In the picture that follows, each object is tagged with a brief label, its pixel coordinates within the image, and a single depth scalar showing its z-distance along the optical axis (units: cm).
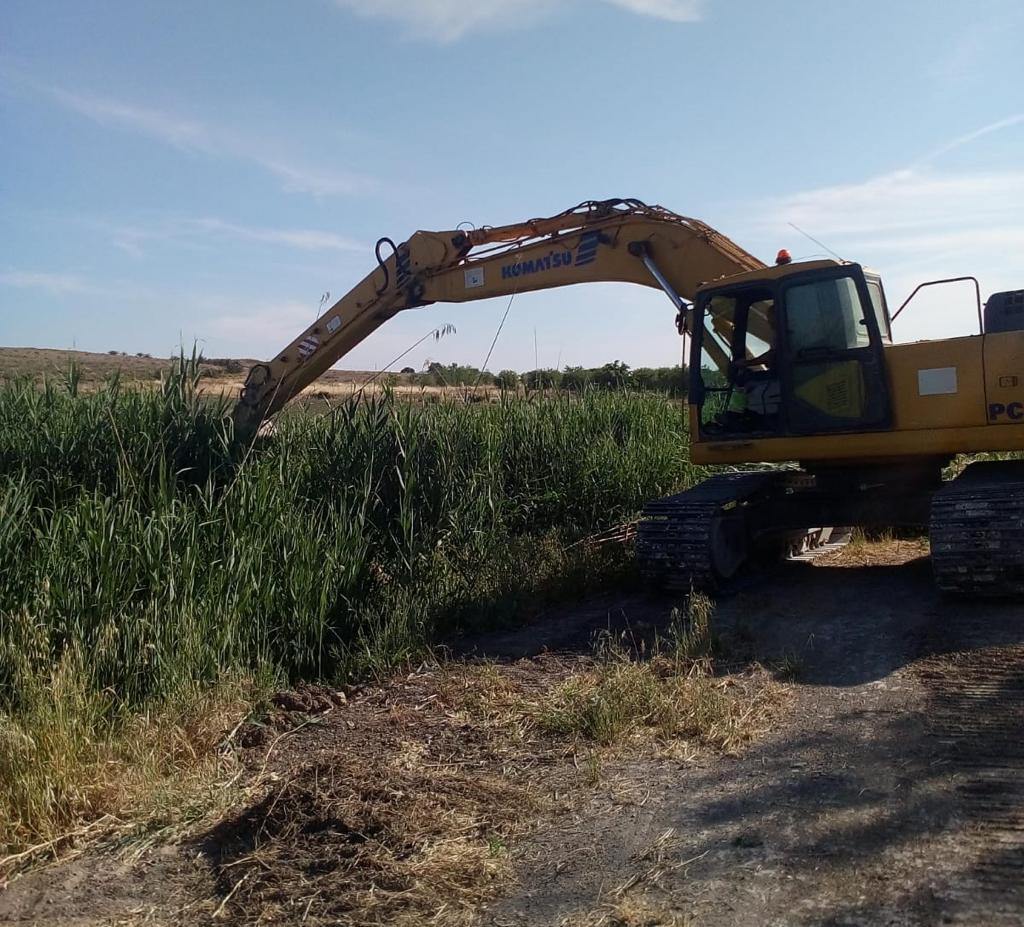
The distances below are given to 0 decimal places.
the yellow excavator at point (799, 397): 800
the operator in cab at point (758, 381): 887
